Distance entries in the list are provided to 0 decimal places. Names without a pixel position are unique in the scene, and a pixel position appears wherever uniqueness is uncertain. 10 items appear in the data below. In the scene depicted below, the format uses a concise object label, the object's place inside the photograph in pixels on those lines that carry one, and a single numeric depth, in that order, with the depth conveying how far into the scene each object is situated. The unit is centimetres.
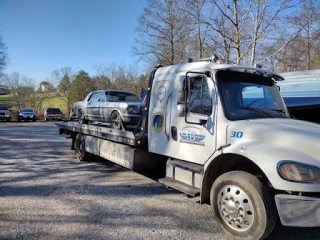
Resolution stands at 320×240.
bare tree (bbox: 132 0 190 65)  3108
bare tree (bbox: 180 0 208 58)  2482
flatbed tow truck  306
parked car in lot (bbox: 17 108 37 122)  3070
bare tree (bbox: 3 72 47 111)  4097
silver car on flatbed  739
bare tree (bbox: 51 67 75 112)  4209
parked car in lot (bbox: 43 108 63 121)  3248
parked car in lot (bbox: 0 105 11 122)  2952
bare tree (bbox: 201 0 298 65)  2114
